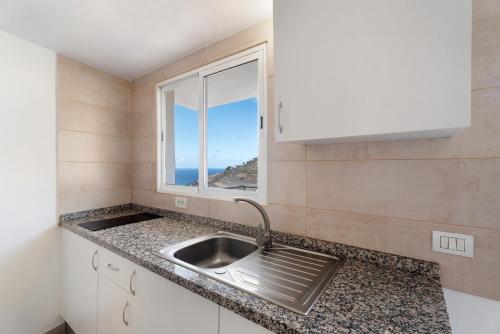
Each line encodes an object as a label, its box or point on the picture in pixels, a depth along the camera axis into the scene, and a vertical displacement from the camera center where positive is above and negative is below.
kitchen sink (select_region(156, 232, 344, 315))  0.78 -0.46
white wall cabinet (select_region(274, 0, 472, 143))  0.65 +0.33
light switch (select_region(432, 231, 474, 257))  0.84 -0.31
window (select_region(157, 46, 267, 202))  1.47 +0.28
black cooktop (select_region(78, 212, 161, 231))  1.62 -0.45
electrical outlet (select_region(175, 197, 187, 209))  1.81 -0.31
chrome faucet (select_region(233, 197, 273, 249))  1.21 -0.38
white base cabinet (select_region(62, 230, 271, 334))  0.83 -0.67
